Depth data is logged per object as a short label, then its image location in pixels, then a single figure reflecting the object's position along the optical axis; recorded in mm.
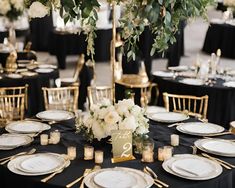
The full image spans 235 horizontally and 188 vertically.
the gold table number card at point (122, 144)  2836
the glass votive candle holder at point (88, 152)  2846
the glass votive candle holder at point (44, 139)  3106
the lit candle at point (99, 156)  2793
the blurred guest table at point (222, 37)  10447
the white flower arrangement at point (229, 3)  9258
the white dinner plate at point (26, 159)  2652
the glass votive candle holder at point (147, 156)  2840
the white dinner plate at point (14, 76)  5676
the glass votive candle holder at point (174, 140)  3116
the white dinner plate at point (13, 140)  3043
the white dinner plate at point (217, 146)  2941
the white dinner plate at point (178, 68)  5918
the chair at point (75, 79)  6258
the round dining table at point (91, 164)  2580
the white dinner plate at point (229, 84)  5255
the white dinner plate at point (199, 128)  3338
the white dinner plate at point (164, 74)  5594
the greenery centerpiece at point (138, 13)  2453
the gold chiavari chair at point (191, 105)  4422
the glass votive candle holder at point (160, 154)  2863
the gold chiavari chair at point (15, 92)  5390
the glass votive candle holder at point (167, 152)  2863
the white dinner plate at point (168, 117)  3626
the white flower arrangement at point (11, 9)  6644
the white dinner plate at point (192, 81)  5292
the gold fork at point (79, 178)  2496
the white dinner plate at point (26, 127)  3367
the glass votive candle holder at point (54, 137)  3139
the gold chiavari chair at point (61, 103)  5090
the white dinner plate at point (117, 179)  2498
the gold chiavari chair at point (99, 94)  4711
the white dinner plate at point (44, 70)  6009
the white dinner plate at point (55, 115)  3676
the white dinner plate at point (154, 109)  4764
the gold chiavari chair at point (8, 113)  4773
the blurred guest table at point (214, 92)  5180
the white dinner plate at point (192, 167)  2621
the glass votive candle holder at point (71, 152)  2865
